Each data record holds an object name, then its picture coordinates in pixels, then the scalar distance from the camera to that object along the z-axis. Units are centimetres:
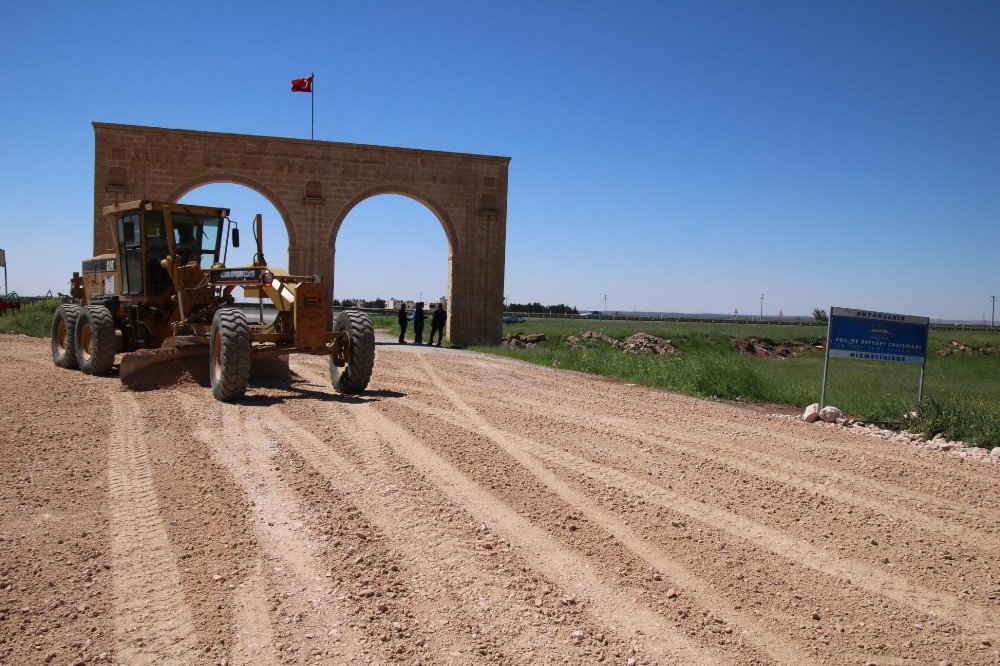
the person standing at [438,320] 2492
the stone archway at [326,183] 2330
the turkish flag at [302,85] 2714
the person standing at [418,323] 2584
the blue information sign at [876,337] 1168
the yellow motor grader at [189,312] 1045
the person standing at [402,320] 2581
